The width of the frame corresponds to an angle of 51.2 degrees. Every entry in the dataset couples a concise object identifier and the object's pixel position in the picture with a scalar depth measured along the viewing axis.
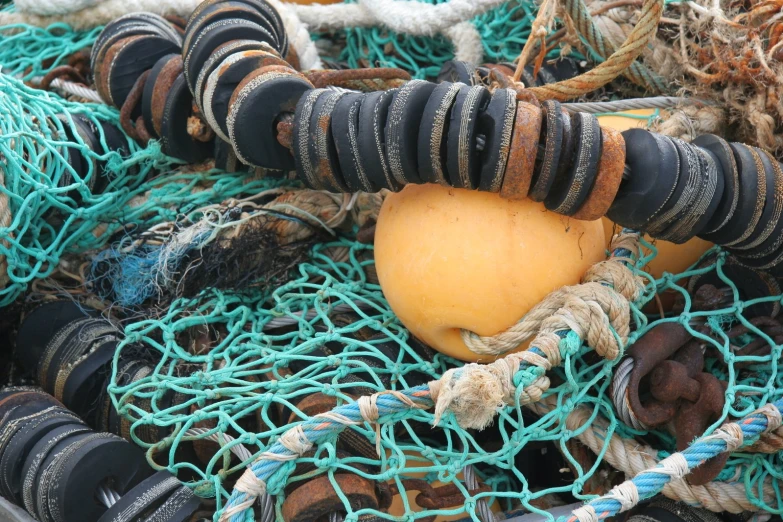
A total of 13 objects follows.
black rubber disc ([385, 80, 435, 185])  1.32
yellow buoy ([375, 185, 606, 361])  1.34
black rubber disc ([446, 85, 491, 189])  1.28
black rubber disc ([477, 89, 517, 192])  1.28
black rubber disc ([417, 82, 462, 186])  1.30
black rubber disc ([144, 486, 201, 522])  1.29
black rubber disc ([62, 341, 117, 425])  1.56
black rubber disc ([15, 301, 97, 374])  1.64
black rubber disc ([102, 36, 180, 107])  1.82
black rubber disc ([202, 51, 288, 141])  1.51
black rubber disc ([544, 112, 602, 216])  1.29
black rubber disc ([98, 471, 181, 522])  1.28
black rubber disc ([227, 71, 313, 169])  1.46
